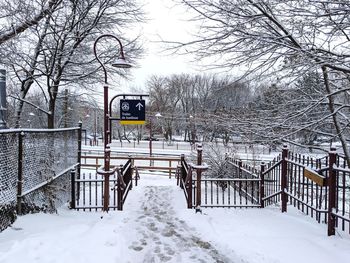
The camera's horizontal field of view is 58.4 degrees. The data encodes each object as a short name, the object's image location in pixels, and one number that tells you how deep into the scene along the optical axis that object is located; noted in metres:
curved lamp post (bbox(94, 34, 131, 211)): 7.18
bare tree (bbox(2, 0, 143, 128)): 10.51
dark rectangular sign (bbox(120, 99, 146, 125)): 8.22
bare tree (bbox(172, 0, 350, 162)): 4.82
